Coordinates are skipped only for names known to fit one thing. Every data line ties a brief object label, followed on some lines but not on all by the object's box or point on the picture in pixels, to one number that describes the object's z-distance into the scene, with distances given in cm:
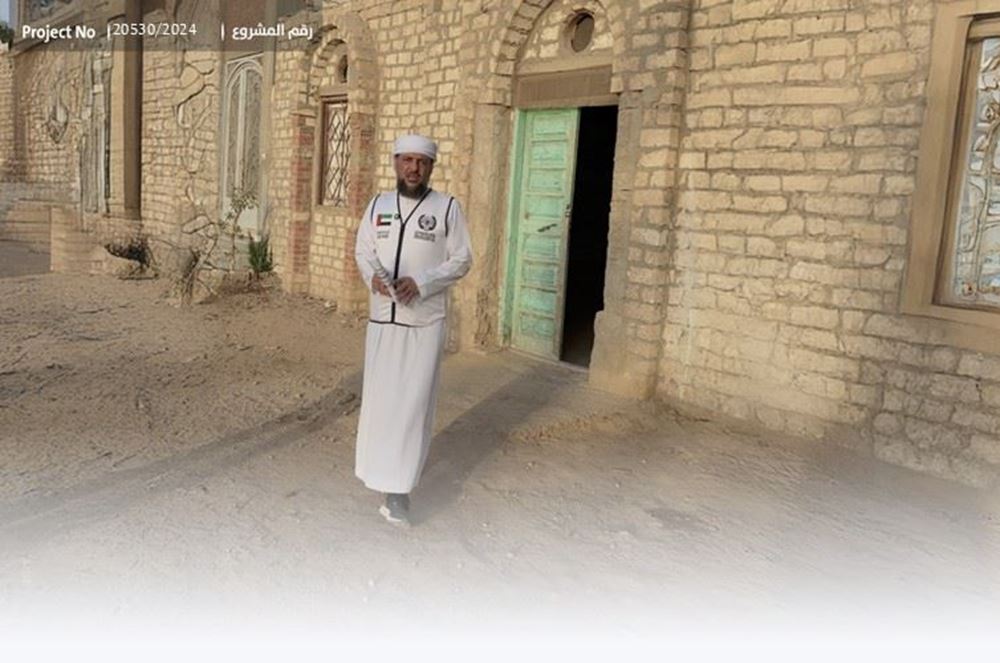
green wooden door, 694
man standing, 355
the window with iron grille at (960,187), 441
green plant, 1131
